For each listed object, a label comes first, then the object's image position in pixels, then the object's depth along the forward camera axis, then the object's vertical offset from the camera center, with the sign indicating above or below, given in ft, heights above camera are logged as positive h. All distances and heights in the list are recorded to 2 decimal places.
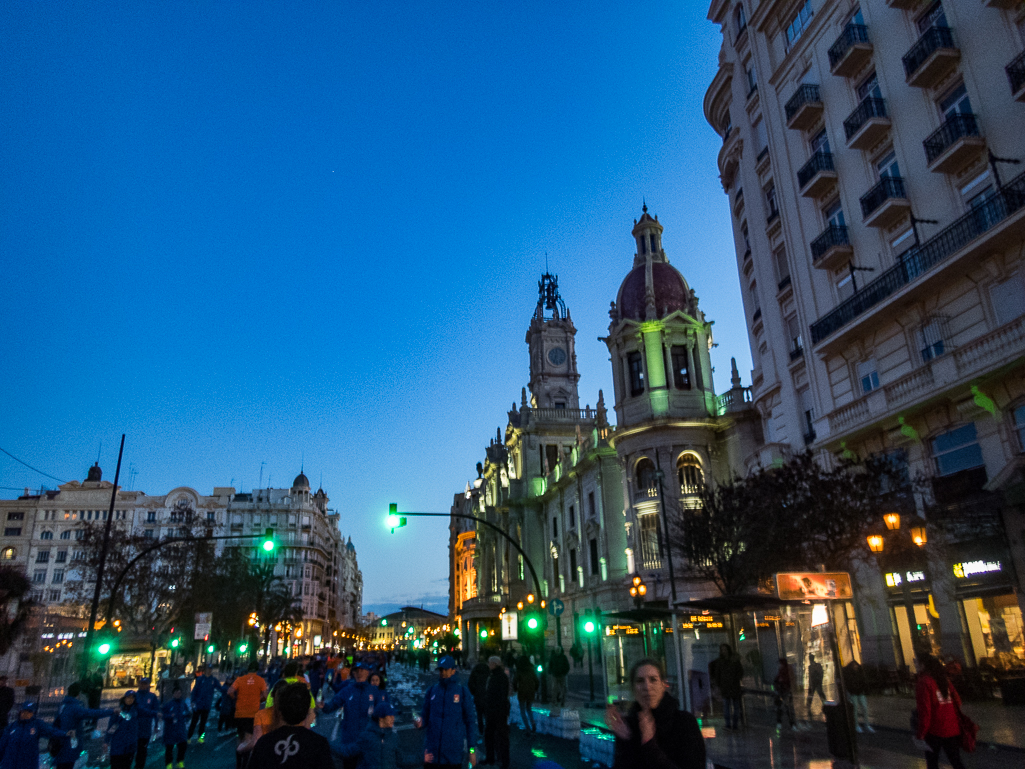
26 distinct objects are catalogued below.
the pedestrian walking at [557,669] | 69.15 -3.58
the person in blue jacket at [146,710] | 36.99 -3.34
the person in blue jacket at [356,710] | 28.68 -2.81
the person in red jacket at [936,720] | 26.17 -3.48
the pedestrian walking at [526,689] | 56.08 -4.31
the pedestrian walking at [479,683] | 46.06 -3.15
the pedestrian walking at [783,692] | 50.44 -4.63
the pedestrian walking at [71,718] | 29.76 -3.10
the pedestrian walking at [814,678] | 41.65 -3.27
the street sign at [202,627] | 90.70 +1.52
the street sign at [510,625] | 89.44 +0.68
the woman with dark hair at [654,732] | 12.92 -1.80
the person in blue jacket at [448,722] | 26.40 -3.11
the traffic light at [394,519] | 81.97 +12.51
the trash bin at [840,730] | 35.47 -5.04
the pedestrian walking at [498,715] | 39.73 -4.36
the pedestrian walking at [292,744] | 14.19 -2.01
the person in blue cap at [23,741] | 25.66 -3.26
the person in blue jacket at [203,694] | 51.67 -3.67
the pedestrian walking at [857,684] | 46.39 -3.85
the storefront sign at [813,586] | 37.99 +1.84
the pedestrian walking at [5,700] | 34.36 -2.52
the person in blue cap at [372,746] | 26.55 -4.03
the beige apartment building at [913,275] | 56.24 +30.14
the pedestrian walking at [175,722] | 40.22 -4.33
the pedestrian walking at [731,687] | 50.34 -4.12
